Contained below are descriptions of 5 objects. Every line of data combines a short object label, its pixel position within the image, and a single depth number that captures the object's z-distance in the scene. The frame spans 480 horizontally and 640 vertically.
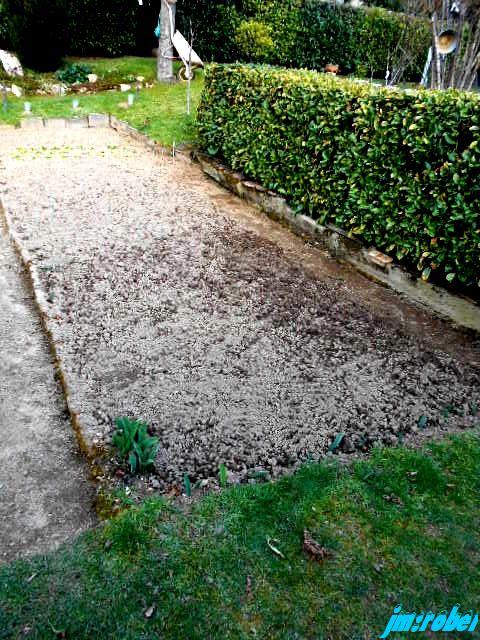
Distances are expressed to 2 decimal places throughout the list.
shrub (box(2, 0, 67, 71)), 11.48
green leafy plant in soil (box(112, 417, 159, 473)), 2.73
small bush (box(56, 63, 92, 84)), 12.24
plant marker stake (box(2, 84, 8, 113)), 10.20
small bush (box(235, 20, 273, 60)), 14.40
